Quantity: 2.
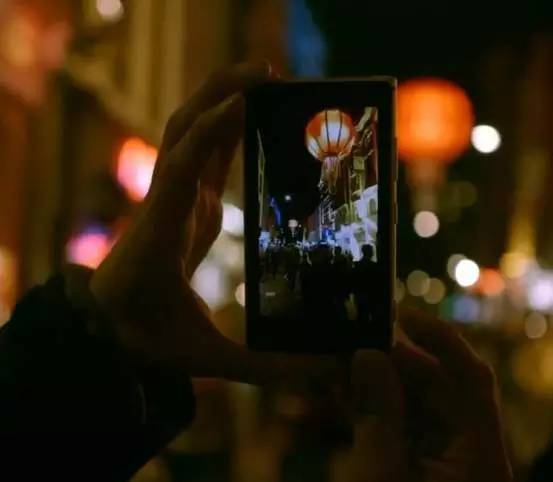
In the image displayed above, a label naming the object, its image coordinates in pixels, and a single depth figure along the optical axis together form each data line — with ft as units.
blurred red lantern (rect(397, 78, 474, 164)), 15.29
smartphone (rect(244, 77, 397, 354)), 2.23
